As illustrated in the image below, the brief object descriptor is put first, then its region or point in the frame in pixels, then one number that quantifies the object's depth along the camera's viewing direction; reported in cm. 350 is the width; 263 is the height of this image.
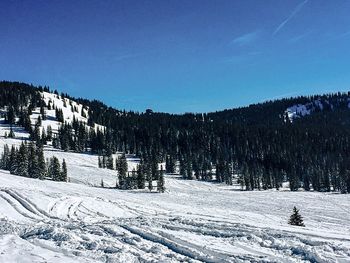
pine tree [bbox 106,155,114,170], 12569
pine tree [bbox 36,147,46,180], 8688
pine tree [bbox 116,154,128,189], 9089
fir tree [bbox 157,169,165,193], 8688
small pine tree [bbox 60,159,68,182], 9191
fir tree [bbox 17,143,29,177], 8919
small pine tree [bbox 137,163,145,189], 9081
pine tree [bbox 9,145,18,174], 9013
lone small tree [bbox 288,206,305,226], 3738
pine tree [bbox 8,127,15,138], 15374
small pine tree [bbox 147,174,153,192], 8796
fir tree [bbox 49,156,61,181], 9062
